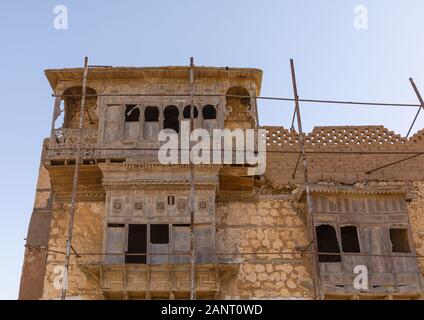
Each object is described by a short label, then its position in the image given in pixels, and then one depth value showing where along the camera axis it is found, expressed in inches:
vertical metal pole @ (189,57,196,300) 647.8
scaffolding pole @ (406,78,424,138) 759.2
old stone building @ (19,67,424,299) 701.3
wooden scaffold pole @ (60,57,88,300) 645.3
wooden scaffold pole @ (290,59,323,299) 686.7
